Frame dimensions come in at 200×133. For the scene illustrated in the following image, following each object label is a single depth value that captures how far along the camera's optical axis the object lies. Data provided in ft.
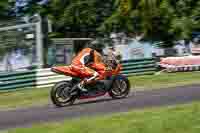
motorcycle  45.80
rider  46.93
